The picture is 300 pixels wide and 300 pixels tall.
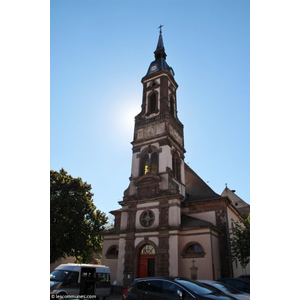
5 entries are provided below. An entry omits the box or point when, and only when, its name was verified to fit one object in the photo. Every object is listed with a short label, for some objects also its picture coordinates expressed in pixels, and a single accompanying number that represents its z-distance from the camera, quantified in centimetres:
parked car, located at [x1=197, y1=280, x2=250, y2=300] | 912
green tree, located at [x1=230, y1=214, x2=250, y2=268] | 2059
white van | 1205
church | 2066
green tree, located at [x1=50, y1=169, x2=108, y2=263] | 2448
